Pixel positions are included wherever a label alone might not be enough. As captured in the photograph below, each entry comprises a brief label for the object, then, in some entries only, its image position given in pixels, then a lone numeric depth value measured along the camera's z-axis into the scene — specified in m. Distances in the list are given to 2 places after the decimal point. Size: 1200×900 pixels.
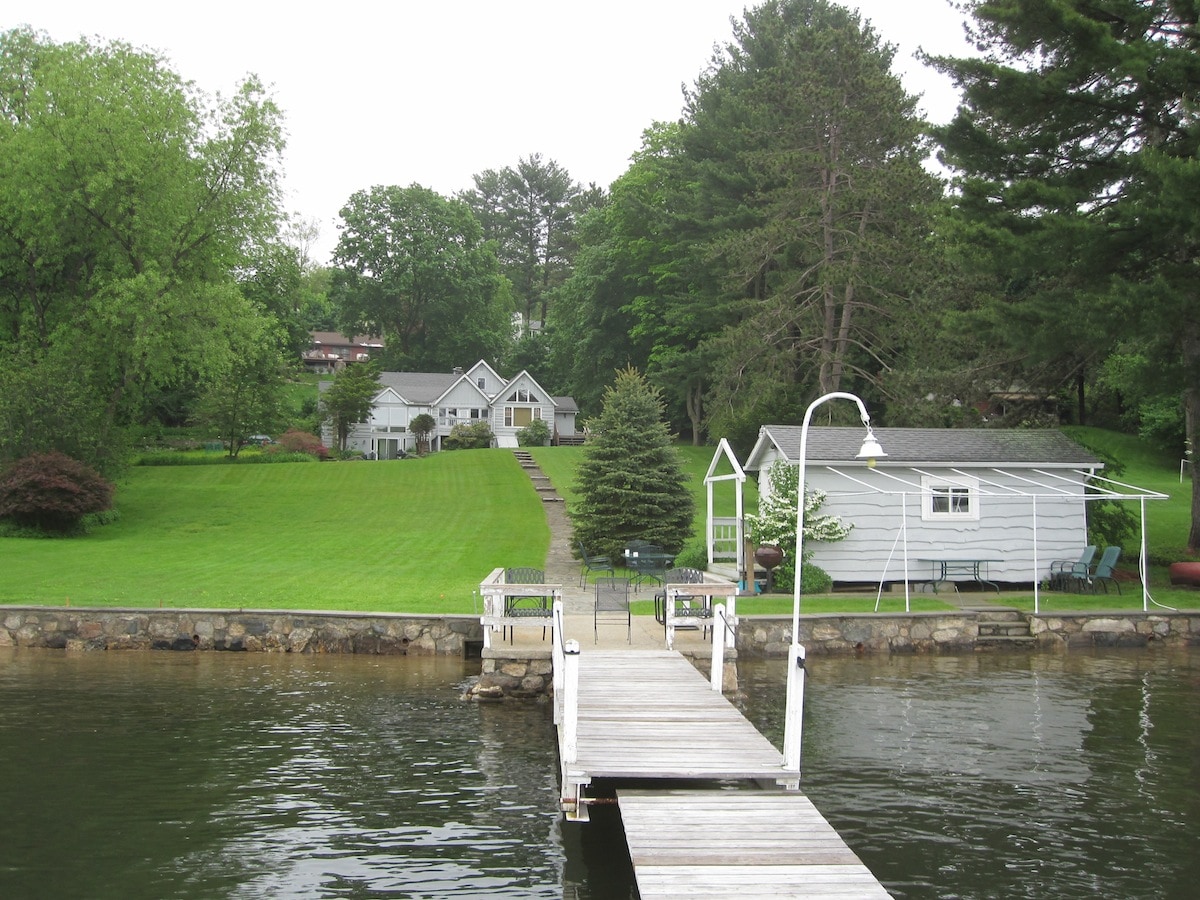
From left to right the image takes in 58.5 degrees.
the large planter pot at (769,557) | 22.55
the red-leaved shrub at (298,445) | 51.81
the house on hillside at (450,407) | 65.25
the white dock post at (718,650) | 14.41
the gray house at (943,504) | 23.88
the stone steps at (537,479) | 42.06
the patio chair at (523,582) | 16.94
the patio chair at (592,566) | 23.31
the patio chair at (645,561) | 23.34
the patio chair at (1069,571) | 23.88
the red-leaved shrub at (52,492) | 30.00
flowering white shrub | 23.22
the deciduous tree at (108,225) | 33.47
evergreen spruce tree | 27.61
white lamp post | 9.99
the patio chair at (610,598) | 19.14
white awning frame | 22.67
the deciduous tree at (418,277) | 77.56
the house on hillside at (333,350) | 104.29
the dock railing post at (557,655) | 13.42
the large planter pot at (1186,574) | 23.97
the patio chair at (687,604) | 17.25
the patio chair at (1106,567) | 23.62
